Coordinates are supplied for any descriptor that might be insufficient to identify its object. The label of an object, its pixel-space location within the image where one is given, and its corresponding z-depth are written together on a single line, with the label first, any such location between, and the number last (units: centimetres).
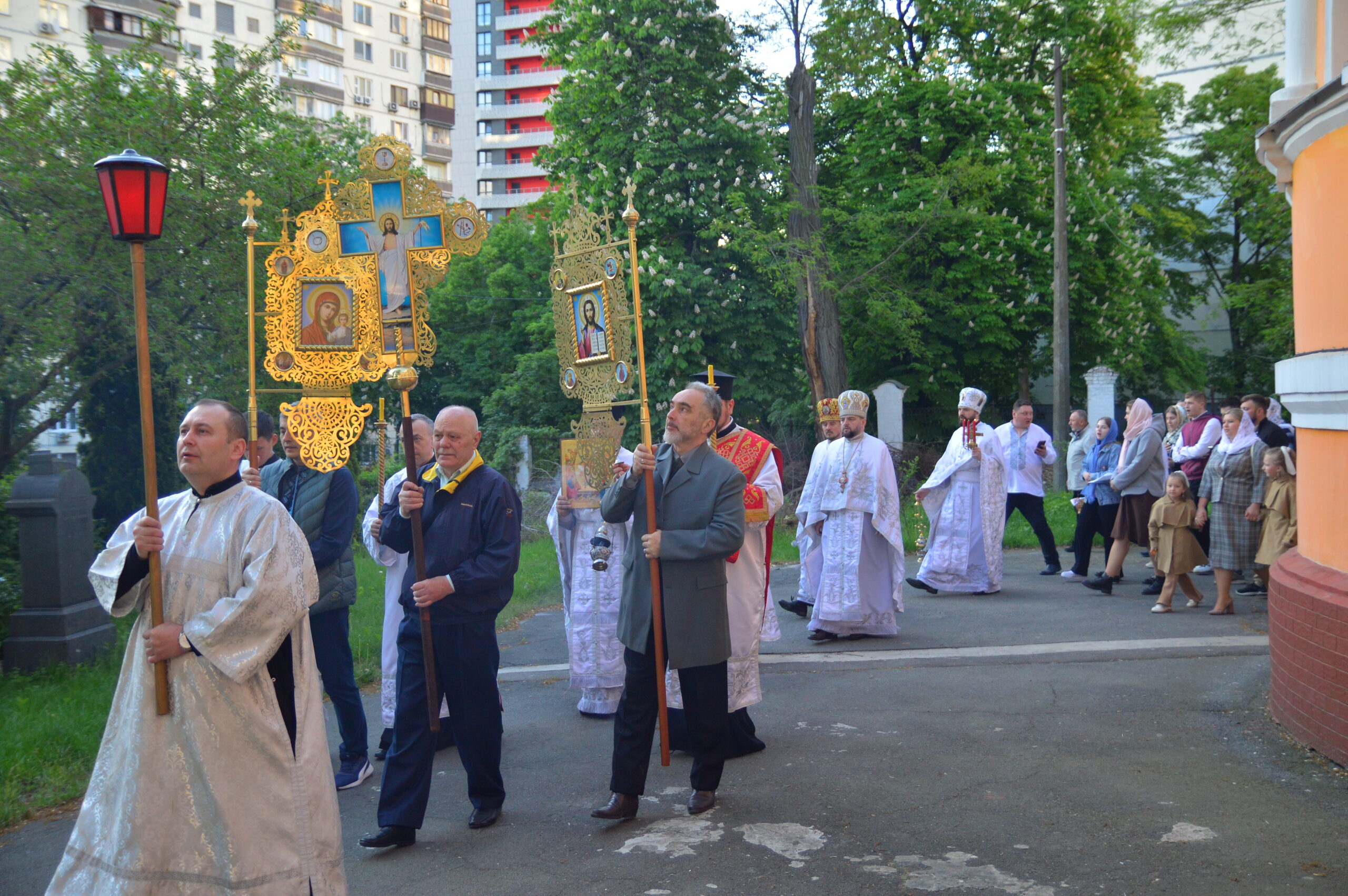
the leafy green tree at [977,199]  2353
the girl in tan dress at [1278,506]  926
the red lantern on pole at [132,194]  412
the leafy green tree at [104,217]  1047
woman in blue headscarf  1184
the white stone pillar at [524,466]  2227
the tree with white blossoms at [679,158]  2052
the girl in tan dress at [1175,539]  992
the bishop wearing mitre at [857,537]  928
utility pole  1892
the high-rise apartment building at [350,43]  4194
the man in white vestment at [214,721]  376
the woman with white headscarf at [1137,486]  1112
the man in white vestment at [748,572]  644
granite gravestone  838
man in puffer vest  607
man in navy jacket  506
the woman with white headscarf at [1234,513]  974
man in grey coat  518
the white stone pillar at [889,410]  2127
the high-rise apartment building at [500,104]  7100
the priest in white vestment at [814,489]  979
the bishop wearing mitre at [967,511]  1148
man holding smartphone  1251
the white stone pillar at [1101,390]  2106
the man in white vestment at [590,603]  725
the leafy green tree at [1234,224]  2869
